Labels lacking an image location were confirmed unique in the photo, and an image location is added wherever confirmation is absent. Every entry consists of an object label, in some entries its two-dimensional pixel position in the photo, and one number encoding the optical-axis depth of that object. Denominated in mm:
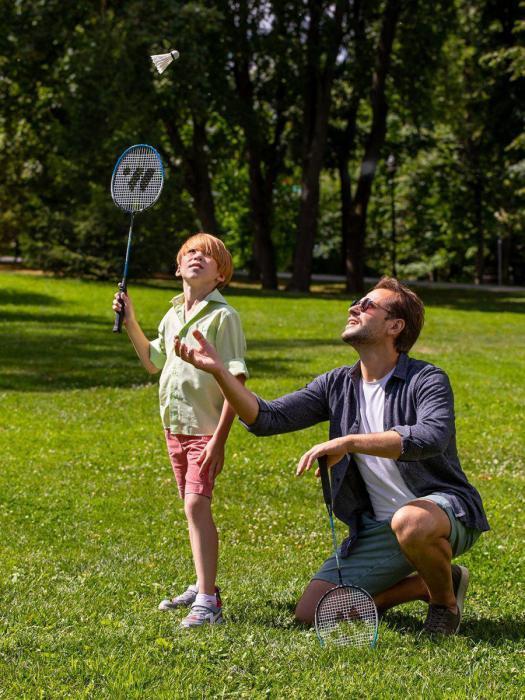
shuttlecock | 6230
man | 5078
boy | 5543
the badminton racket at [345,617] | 5094
